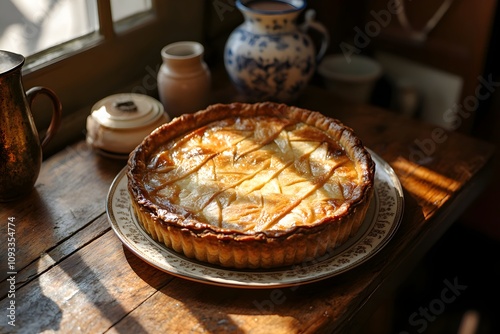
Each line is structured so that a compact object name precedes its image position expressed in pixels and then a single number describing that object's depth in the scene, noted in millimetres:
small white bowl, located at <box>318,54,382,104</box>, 2312
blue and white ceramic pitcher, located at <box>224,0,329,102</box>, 1690
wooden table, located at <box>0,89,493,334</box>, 1075
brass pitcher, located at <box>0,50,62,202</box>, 1254
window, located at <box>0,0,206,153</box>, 1571
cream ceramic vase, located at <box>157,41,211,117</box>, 1641
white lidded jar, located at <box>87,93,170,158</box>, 1511
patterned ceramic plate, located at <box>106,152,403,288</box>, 1106
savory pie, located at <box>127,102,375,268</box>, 1128
